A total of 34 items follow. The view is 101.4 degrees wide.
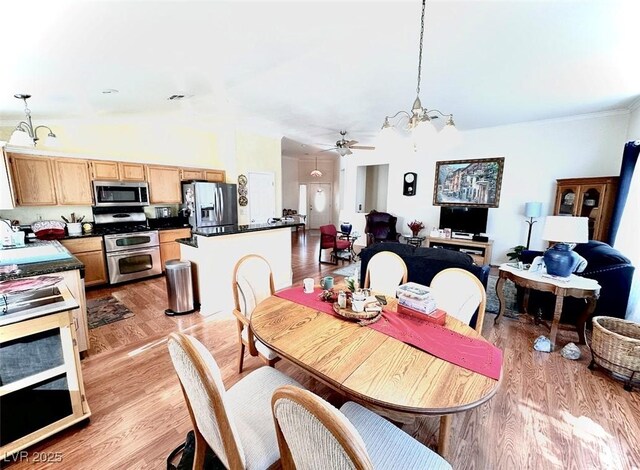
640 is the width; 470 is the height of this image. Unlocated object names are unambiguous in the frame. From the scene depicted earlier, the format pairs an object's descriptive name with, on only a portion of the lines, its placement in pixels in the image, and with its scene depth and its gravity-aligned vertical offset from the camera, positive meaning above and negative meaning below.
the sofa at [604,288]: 2.66 -0.90
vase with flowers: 5.96 -0.65
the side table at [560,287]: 2.47 -0.85
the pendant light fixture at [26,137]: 2.72 +0.64
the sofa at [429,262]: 2.64 -0.66
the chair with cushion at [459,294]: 1.79 -0.67
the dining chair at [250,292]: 1.87 -0.77
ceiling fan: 4.70 +0.92
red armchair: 5.28 -0.88
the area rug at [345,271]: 4.86 -1.39
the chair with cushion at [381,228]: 6.34 -0.73
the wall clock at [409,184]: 6.30 +0.35
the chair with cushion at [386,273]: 2.30 -0.67
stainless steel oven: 4.03 -0.95
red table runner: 1.19 -0.74
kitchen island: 3.10 -0.72
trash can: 3.10 -1.08
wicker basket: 2.01 -1.19
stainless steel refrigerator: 4.77 -0.12
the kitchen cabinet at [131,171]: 4.28 +0.40
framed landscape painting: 5.31 +0.34
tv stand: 5.16 -0.99
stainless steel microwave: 4.11 +0.04
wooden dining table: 0.99 -0.74
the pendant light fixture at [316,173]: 9.30 +0.86
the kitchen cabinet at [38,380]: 1.38 -1.01
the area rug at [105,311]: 3.01 -1.42
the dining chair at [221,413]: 0.91 -0.93
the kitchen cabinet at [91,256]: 3.74 -0.88
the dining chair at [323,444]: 0.61 -0.63
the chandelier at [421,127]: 1.75 +0.49
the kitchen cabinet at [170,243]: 4.57 -0.81
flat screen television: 5.40 -0.42
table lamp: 2.47 -0.37
